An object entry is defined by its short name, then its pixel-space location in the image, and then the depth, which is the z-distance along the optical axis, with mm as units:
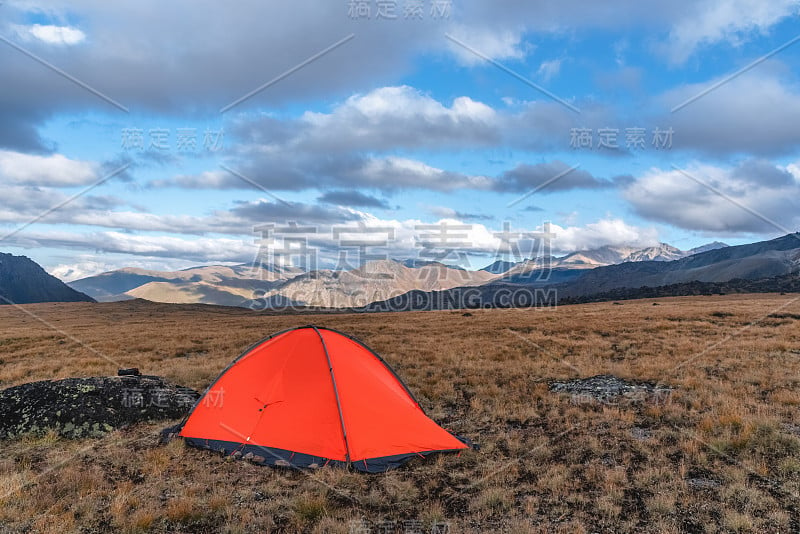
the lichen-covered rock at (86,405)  10359
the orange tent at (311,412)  9391
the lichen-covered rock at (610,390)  13352
